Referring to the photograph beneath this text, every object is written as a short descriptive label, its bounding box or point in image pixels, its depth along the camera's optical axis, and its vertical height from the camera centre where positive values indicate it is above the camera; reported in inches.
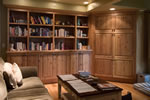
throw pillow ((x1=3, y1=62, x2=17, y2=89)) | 82.0 -19.2
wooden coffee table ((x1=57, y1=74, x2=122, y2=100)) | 74.5 -27.8
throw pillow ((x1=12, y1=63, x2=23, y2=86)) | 92.1 -19.9
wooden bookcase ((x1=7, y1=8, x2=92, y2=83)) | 148.3 +3.5
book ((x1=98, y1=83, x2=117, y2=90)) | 82.3 -25.3
